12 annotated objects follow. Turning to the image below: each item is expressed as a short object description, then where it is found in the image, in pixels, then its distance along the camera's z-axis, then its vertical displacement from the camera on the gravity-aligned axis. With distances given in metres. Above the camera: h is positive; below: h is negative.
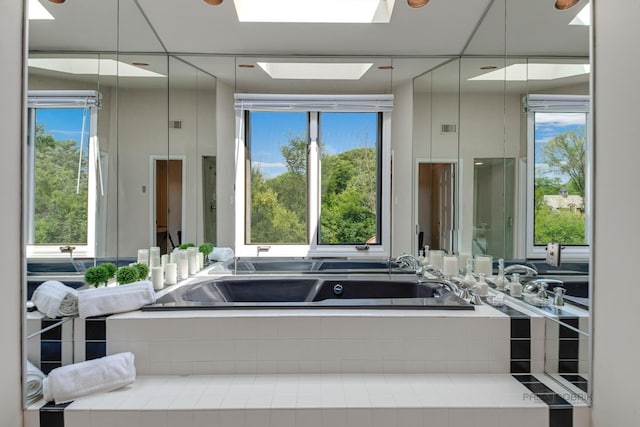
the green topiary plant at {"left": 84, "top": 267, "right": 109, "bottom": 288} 1.94 -0.34
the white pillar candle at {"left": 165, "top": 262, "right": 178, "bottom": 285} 2.55 -0.42
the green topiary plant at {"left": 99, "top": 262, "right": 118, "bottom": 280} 2.04 -0.32
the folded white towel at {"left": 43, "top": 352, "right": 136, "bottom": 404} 1.59 -0.72
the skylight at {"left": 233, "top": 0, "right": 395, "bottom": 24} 2.54 +1.31
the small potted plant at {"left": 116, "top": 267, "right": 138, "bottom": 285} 2.16 -0.37
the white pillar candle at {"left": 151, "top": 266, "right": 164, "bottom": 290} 2.41 -0.43
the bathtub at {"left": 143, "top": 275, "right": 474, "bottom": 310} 2.65 -0.56
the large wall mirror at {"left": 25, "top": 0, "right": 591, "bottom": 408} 1.69 +0.42
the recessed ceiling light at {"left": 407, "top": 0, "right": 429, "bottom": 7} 2.34 +1.26
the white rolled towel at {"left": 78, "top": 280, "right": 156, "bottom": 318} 1.82 -0.44
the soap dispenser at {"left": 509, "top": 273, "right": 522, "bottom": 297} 2.13 -0.41
